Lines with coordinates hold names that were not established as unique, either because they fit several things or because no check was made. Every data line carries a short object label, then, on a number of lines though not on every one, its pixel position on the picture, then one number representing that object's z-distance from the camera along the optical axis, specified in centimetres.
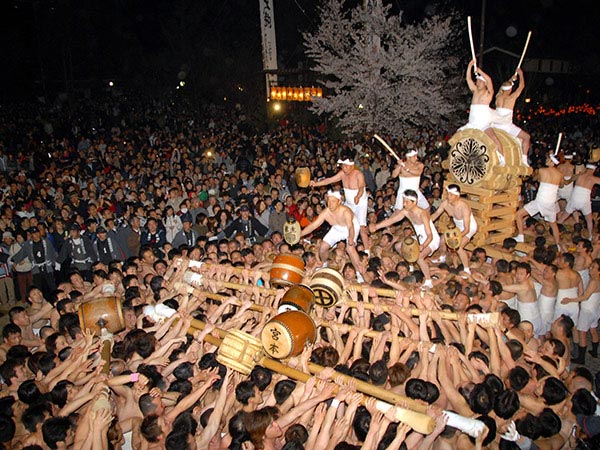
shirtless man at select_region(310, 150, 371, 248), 903
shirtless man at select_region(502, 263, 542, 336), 651
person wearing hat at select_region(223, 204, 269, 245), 990
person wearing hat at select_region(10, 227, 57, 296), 862
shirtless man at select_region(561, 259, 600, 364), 663
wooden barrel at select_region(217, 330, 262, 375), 409
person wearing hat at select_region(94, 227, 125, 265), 882
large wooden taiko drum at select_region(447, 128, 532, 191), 825
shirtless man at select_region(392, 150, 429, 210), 923
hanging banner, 2150
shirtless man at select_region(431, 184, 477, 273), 780
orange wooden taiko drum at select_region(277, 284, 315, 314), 438
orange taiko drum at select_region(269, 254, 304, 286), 495
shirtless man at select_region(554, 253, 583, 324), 684
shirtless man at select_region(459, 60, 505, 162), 854
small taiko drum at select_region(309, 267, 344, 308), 465
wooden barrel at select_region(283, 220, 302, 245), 681
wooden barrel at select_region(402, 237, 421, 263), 725
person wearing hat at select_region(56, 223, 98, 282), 868
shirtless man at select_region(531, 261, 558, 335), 675
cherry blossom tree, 1709
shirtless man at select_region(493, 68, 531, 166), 898
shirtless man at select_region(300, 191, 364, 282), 770
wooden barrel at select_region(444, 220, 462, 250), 757
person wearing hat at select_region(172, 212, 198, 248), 957
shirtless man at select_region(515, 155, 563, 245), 895
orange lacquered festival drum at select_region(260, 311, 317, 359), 396
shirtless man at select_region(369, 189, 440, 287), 757
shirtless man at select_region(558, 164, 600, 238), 970
